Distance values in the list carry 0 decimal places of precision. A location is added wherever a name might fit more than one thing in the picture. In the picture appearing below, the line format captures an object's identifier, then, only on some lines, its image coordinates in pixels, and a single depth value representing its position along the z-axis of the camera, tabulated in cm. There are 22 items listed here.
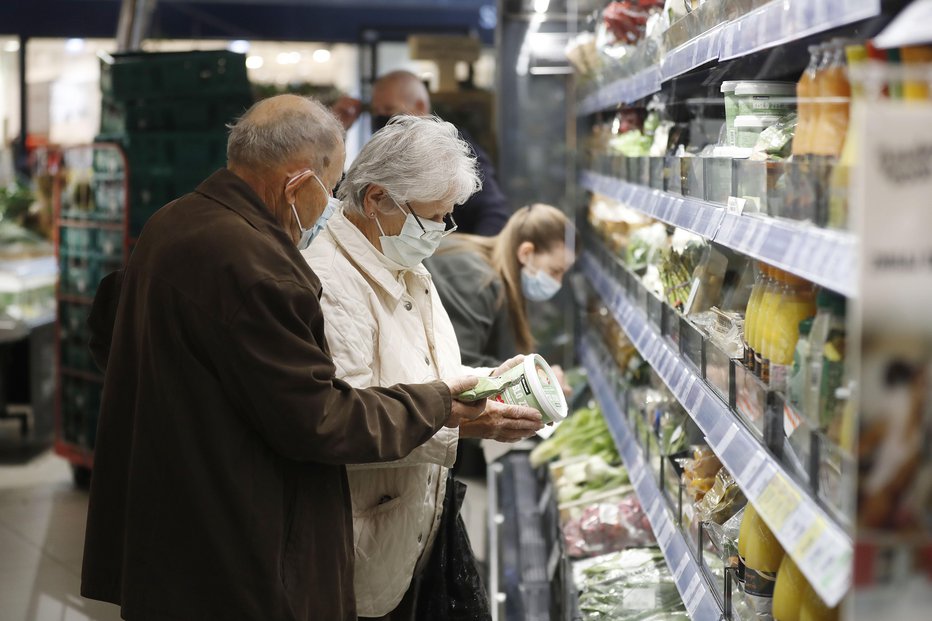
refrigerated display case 103
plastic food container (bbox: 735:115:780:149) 209
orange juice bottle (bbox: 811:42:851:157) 147
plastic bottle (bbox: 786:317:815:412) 156
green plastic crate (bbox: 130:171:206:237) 530
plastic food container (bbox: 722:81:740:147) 217
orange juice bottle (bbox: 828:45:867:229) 129
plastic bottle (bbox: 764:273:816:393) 170
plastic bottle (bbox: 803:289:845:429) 150
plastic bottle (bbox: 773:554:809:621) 172
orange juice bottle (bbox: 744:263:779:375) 181
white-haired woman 224
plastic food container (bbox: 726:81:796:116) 209
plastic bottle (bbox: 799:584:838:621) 166
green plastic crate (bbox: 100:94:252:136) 526
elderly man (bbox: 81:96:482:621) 181
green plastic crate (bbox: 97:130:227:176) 522
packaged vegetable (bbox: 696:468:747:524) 225
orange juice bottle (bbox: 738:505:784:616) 190
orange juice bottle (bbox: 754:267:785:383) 176
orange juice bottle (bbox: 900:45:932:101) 102
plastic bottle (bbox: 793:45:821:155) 156
